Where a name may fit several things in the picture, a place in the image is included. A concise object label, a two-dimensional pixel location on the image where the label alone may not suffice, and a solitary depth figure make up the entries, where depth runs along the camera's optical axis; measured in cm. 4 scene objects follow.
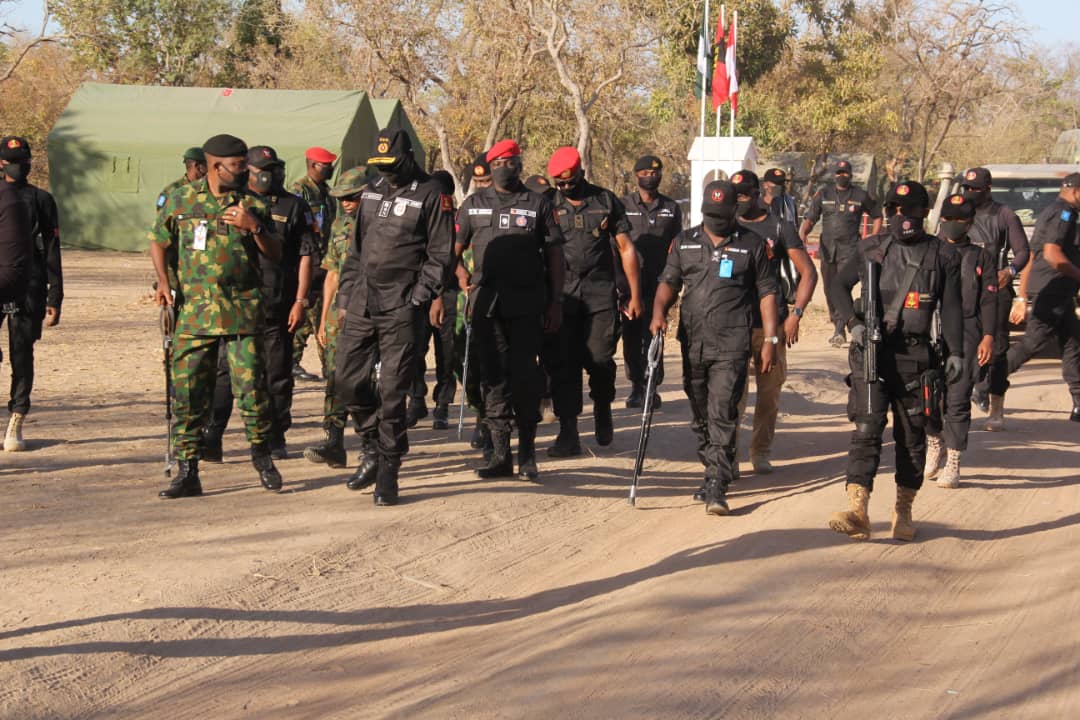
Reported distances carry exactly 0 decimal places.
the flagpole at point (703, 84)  2794
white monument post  2527
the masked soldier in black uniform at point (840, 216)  1567
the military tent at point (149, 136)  2914
